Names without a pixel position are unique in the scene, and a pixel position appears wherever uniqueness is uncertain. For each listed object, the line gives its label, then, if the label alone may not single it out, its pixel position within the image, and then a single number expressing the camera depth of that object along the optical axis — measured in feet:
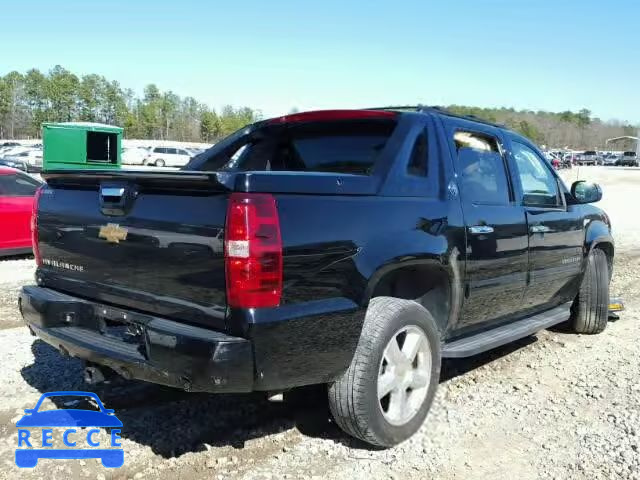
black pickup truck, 8.99
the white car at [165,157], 161.38
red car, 28.91
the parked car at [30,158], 114.77
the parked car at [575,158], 257.09
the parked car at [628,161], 282.56
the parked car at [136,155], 163.12
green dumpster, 49.75
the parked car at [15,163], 102.84
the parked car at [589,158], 304.50
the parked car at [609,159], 310.45
